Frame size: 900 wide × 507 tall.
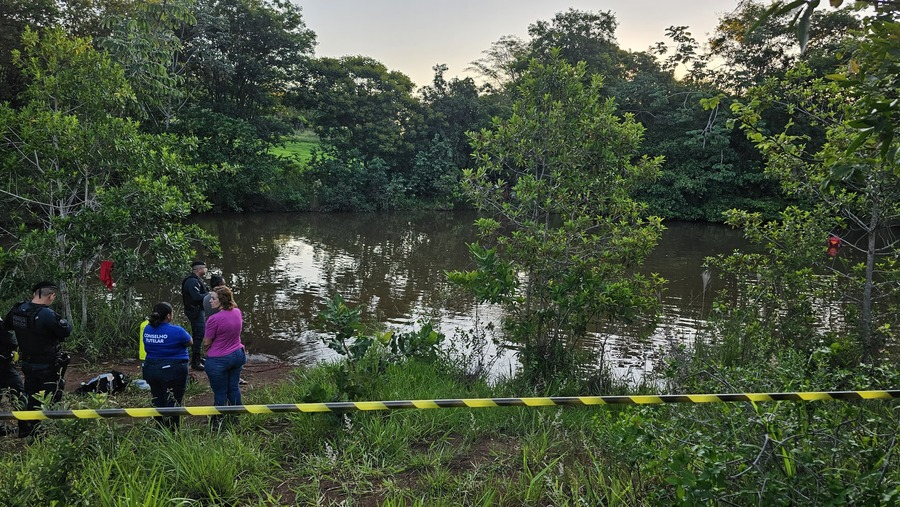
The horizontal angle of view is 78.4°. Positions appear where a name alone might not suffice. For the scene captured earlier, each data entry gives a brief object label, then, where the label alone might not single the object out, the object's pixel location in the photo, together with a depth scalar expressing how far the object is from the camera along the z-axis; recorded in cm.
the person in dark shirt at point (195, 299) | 754
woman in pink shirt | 526
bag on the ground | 601
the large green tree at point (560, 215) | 623
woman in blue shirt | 507
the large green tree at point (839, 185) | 566
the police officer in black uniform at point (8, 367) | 532
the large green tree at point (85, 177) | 752
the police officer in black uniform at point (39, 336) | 521
